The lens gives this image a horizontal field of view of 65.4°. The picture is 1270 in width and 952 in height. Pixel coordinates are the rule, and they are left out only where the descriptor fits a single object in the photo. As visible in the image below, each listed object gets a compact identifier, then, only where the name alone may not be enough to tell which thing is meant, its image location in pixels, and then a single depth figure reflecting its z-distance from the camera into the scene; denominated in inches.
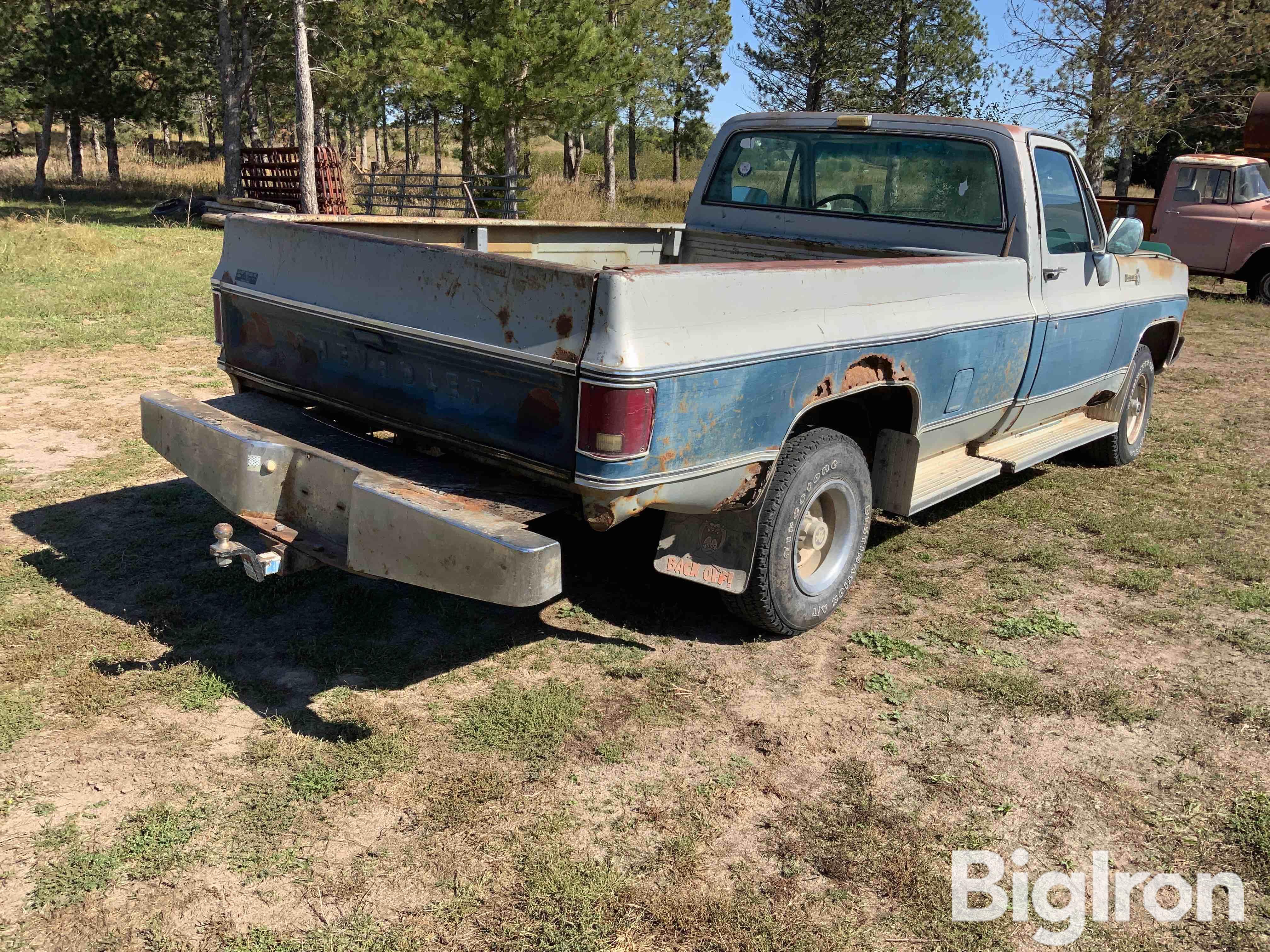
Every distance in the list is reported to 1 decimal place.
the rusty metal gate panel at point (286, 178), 807.1
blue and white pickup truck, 117.6
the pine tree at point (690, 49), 1216.8
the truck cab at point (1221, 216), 587.8
